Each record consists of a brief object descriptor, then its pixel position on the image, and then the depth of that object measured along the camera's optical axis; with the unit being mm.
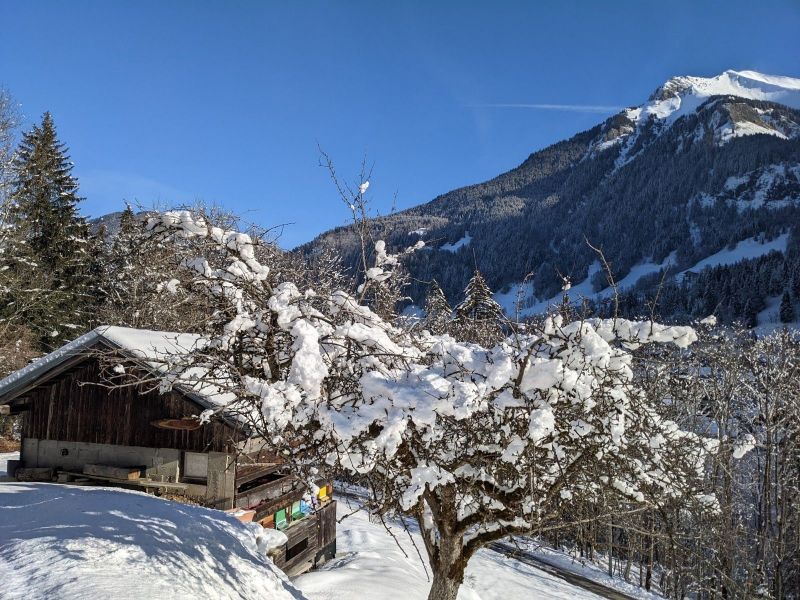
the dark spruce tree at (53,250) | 25250
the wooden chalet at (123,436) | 9266
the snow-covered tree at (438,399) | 4133
